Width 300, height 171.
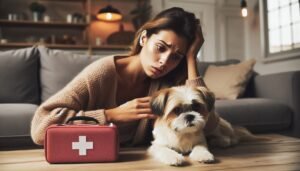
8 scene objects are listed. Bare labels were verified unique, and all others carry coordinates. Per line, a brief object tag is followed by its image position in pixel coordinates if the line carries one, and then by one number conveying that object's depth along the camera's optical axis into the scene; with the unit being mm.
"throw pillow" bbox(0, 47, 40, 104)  2051
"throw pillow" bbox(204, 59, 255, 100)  2511
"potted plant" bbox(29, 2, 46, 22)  4160
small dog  895
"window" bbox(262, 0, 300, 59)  3639
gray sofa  2066
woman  1034
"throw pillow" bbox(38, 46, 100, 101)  2080
